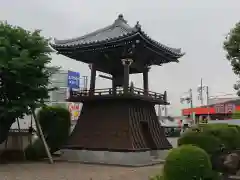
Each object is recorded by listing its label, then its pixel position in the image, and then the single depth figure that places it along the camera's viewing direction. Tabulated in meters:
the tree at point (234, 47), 12.07
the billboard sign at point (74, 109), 36.62
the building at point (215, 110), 30.02
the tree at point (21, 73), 14.13
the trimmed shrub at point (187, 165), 6.46
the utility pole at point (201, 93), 45.53
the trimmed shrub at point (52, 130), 16.53
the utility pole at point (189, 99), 44.88
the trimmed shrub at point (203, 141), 8.43
